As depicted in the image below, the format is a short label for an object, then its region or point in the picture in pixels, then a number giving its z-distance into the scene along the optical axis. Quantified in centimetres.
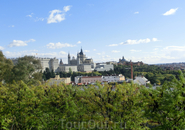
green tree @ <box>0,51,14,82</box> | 2334
